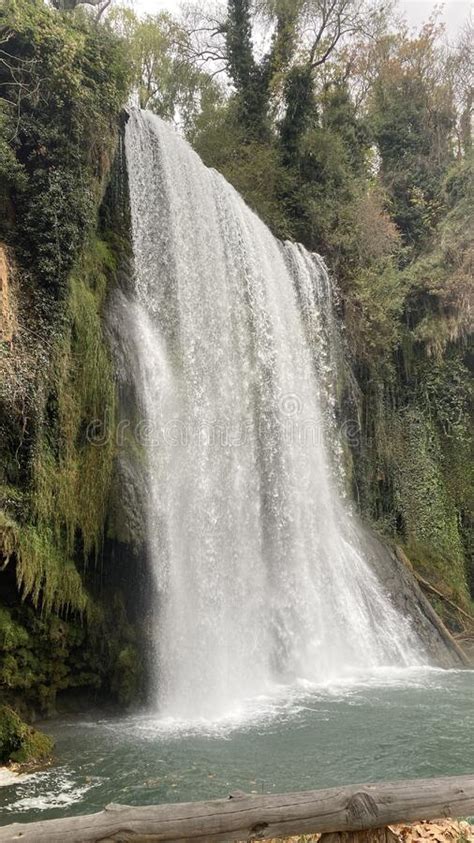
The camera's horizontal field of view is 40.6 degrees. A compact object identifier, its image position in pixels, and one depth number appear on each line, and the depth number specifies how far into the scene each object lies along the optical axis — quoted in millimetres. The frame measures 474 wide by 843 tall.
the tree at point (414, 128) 22562
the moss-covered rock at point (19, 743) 6695
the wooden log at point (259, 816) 2994
